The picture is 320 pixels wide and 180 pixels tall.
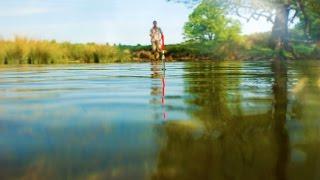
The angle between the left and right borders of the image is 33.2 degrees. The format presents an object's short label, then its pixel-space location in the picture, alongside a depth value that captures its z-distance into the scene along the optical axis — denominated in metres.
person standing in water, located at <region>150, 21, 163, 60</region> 23.54
